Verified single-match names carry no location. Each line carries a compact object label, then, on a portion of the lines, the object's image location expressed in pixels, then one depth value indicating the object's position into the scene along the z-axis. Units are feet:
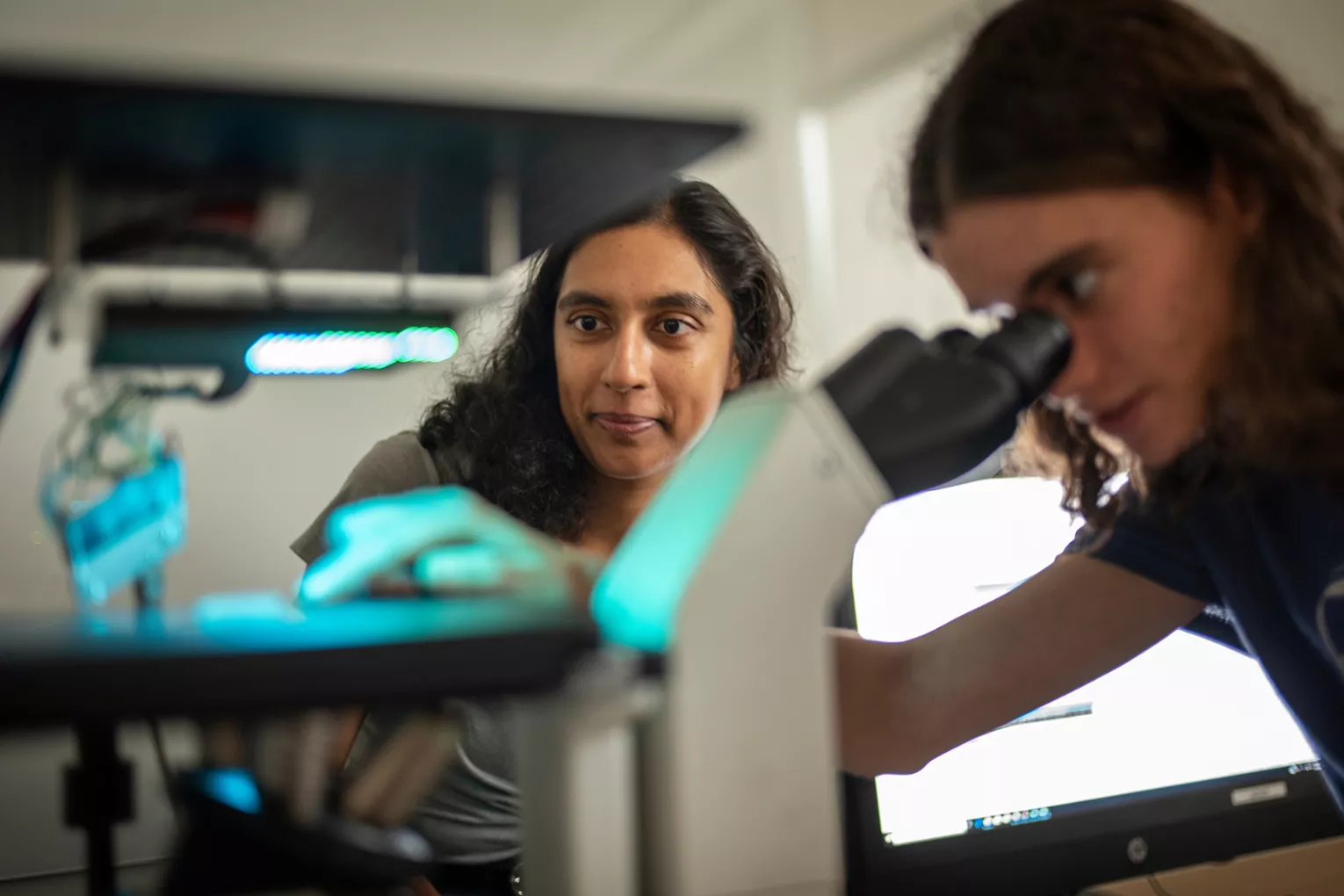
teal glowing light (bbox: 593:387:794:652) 1.47
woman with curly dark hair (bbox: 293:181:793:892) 3.32
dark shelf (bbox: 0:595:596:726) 1.20
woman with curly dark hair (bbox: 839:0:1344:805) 2.07
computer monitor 2.76
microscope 1.30
